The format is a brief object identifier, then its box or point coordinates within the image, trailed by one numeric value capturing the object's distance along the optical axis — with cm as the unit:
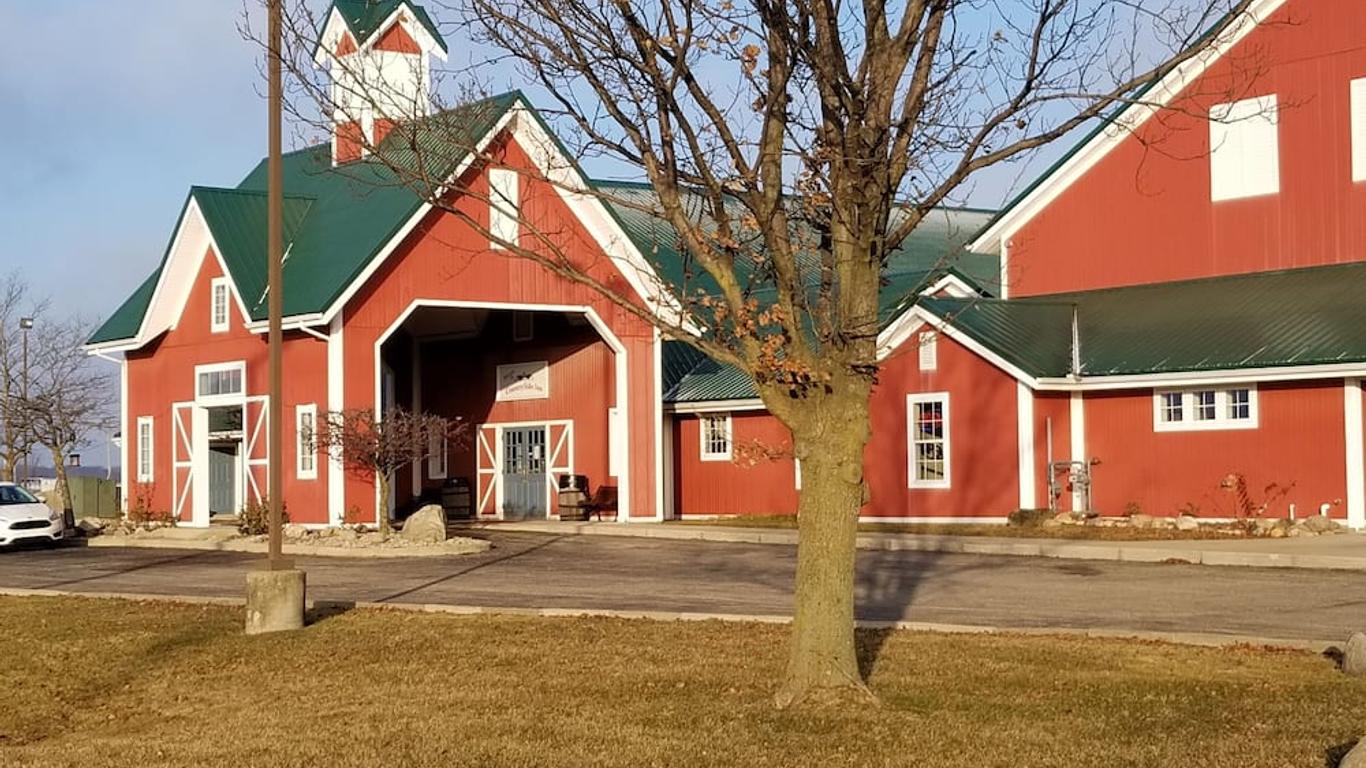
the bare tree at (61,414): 4462
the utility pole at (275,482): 1670
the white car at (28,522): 3222
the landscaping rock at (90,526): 3544
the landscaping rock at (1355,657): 1270
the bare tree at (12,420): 4709
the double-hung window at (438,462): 3953
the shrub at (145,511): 3591
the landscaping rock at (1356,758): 859
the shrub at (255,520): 3222
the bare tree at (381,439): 3084
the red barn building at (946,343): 2878
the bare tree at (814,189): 1103
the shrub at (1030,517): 2917
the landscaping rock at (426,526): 2877
